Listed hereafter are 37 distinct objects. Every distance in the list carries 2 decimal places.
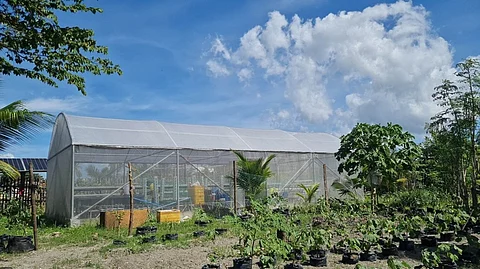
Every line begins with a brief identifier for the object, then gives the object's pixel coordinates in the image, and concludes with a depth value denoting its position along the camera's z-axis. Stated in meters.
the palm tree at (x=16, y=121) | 6.38
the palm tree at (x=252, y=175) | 12.66
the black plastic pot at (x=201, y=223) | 10.35
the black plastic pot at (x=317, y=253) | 5.63
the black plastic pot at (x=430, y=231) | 7.63
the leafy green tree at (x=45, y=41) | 4.20
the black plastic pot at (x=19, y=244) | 7.38
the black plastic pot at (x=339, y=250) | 6.20
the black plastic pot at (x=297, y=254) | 5.44
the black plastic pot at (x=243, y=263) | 5.12
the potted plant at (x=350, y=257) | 5.61
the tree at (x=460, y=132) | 10.08
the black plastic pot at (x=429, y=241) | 6.77
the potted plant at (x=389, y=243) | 5.96
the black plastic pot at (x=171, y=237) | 8.16
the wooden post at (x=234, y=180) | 11.51
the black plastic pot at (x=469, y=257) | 5.38
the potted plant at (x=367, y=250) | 5.64
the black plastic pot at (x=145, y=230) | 9.00
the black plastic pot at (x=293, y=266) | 4.98
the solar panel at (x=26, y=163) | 17.04
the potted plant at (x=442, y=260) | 3.84
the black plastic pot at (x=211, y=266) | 5.08
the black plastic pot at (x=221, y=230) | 8.73
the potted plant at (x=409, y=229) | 6.15
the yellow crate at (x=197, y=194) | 12.57
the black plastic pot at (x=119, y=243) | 7.65
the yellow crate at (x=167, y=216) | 10.87
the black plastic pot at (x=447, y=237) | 7.16
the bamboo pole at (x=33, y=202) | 7.37
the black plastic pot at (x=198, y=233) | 8.43
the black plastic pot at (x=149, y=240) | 7.81
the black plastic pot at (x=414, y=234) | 6.22
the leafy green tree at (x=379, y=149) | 9.59
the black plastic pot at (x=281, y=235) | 6.79
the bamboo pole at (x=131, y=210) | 8.67
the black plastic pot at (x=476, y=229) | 7.88
